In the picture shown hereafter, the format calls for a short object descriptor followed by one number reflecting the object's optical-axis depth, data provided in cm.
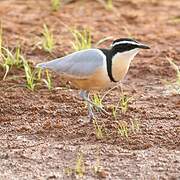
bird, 989
